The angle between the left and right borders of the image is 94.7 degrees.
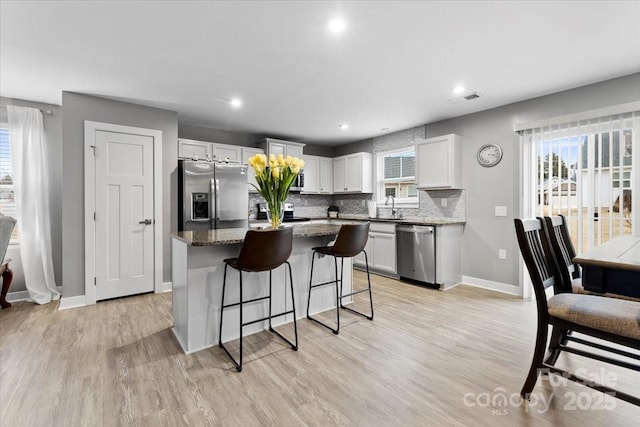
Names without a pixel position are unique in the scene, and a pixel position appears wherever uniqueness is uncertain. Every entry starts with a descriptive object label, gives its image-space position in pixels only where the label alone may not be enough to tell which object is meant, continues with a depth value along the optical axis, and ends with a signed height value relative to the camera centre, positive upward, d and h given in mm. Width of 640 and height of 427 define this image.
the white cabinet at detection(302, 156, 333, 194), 5992 +745
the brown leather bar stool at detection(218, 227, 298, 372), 2083 -304
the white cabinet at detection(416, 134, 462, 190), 4238 +706
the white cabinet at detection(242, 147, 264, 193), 5137 +973
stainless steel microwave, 5635 +520
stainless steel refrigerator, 4035 +229
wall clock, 3938 +748
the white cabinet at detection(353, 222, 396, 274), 4539 -595
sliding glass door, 3004 +366
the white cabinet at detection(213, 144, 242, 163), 4833 +981
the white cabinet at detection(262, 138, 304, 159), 5258 +1172
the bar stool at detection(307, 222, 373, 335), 2678 -305
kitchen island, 2289 -633
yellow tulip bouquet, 2502 +266
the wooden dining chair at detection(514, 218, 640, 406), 1388 -533
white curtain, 3492 +157
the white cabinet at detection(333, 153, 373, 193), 5762 +751
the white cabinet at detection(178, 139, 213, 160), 4480 +966
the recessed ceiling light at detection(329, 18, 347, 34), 2086 +1341
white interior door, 3555 -34
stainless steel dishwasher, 4047 -605
